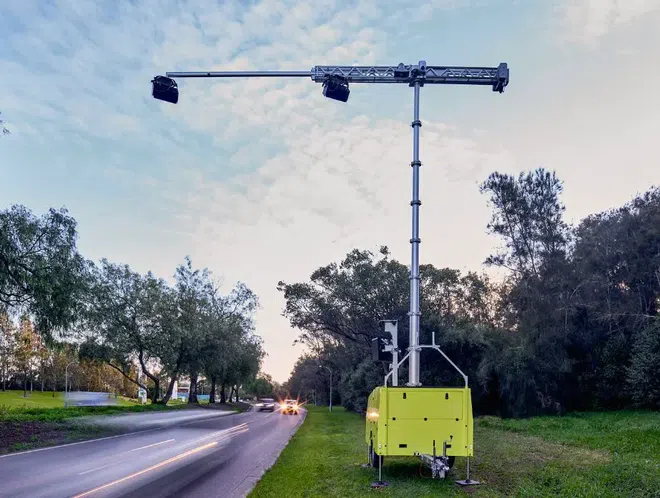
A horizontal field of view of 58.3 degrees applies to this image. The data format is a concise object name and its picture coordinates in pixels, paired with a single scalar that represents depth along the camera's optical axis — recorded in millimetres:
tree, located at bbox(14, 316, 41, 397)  67250
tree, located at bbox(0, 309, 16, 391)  51519
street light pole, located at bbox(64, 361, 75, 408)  80688
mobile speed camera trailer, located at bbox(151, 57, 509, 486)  10820
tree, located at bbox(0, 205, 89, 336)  21547
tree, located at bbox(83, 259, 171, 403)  46250
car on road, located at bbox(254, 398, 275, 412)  70550
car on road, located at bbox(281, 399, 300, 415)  64462
